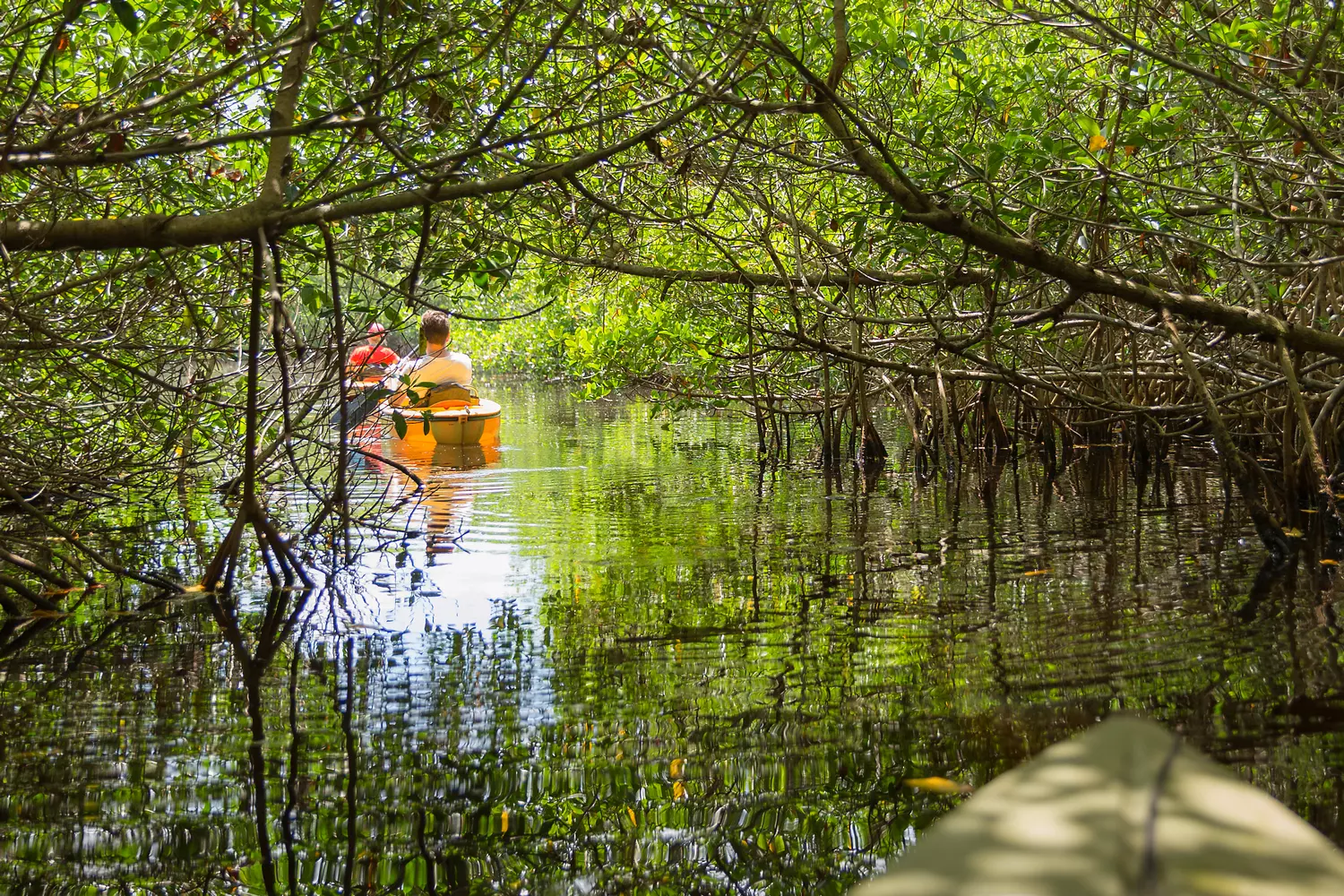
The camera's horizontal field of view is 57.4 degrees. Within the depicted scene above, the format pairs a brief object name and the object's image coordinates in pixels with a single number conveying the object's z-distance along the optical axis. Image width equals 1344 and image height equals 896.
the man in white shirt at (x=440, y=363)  10.34
